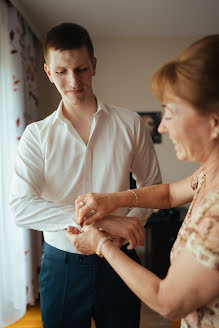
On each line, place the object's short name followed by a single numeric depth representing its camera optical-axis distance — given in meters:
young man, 1.34
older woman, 0.72
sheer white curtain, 2.82
